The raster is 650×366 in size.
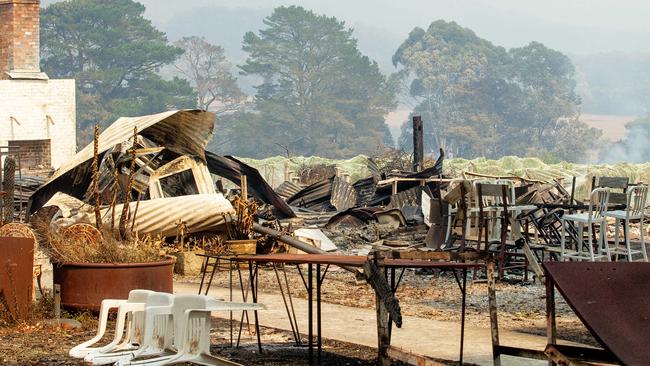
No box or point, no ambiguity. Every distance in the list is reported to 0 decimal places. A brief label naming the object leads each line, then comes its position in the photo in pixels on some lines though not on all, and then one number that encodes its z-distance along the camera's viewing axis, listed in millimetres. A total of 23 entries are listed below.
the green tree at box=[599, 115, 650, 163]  117438
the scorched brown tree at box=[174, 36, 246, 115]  116688
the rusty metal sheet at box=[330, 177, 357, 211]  28881
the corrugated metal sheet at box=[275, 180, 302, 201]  31125
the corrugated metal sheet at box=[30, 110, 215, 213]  19495
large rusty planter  10906
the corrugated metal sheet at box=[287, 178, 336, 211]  29266
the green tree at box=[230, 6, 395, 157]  108125
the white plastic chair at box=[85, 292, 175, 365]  7094
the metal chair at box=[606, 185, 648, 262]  13438
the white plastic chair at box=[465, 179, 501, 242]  13484
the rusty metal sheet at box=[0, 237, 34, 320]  10961
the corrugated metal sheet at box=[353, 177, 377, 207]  29434
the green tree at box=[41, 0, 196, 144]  89812
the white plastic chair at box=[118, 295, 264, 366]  6855
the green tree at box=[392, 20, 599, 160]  116250
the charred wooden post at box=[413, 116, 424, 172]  29262
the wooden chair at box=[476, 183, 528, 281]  13020
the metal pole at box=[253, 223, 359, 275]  17750
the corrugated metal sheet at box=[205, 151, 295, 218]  22391
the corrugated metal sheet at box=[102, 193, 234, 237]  17906
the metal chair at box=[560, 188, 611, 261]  13430
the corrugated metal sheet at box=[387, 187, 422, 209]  25469
